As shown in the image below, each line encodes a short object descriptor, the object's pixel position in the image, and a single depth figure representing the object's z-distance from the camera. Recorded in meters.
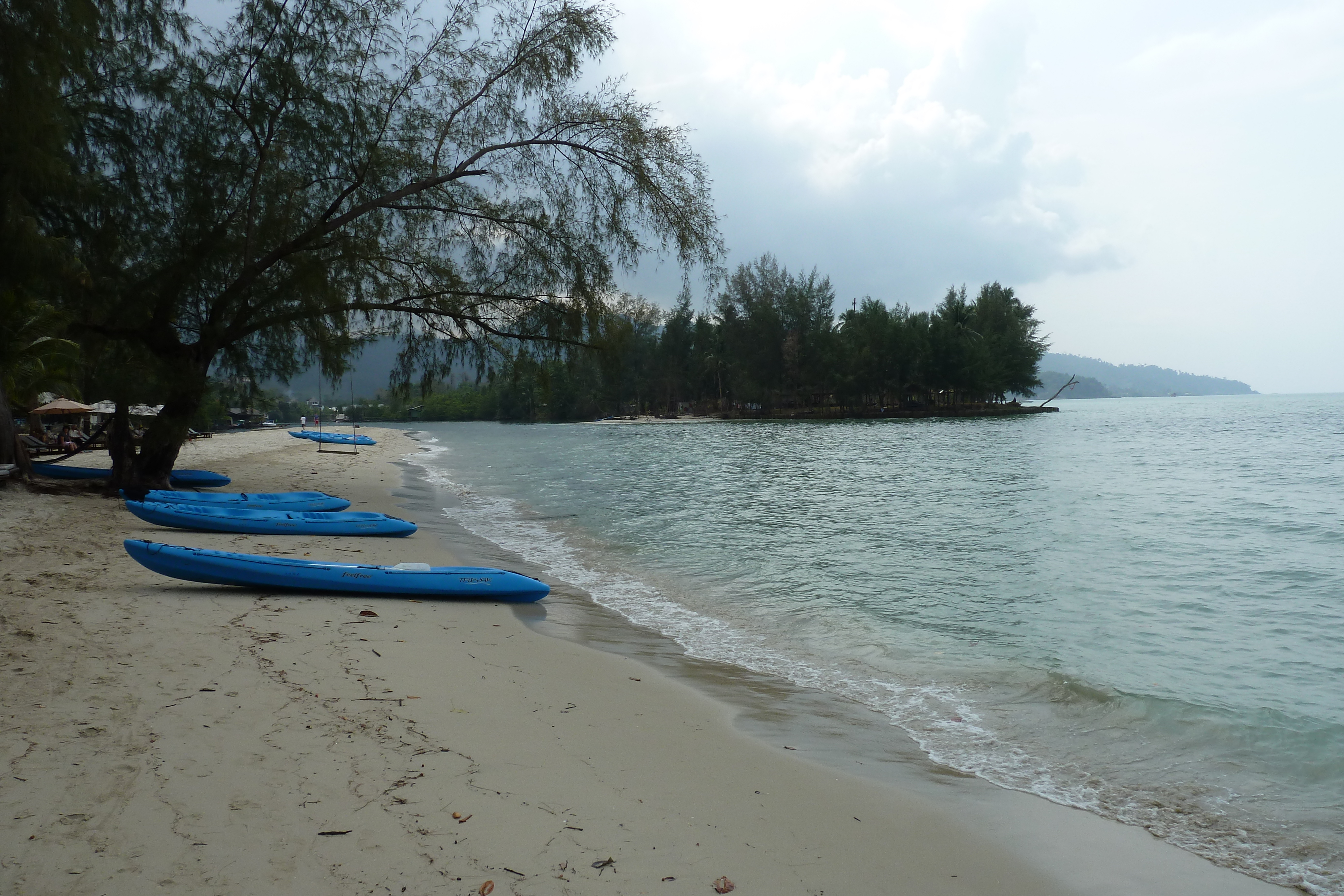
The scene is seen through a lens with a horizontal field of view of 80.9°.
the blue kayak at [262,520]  11.70
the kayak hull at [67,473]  17.97
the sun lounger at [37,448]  25.55
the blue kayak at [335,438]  48.38
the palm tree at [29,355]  16.20
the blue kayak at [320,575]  7.82
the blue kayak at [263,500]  13.22
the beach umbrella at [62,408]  27.25
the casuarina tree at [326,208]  14.12
